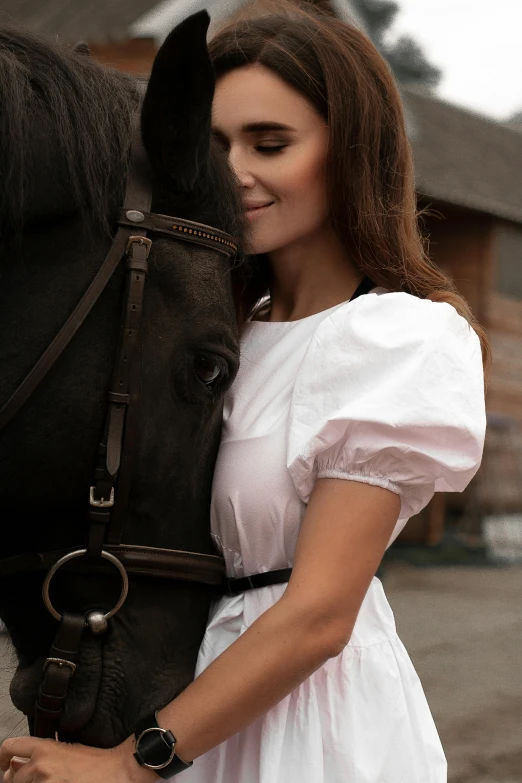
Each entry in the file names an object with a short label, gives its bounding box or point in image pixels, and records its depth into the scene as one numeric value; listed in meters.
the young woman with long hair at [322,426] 1.36
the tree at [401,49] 15.11
